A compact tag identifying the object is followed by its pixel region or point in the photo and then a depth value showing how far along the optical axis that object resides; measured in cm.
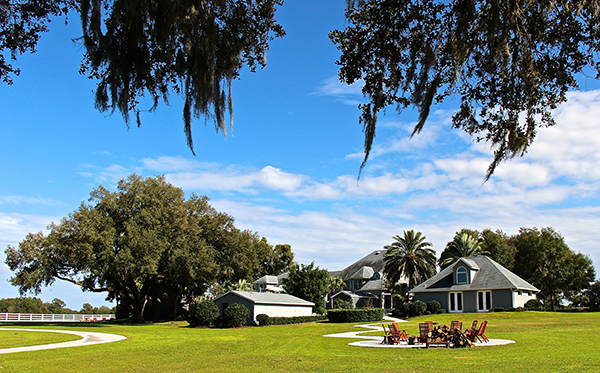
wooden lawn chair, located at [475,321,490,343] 1746
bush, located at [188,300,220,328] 3559
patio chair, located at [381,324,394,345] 1806
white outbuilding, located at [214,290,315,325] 3753
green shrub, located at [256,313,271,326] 3638
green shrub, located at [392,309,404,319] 4226
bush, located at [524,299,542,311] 4018
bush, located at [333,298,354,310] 4894
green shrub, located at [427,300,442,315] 4269
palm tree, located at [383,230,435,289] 5003
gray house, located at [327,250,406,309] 5781
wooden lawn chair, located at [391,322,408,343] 1794
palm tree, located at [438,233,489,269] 5728
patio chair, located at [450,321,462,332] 1721
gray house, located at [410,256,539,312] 4081
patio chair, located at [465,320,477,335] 1680
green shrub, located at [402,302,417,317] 4150
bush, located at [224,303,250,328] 3506
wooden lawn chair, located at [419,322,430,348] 1692
